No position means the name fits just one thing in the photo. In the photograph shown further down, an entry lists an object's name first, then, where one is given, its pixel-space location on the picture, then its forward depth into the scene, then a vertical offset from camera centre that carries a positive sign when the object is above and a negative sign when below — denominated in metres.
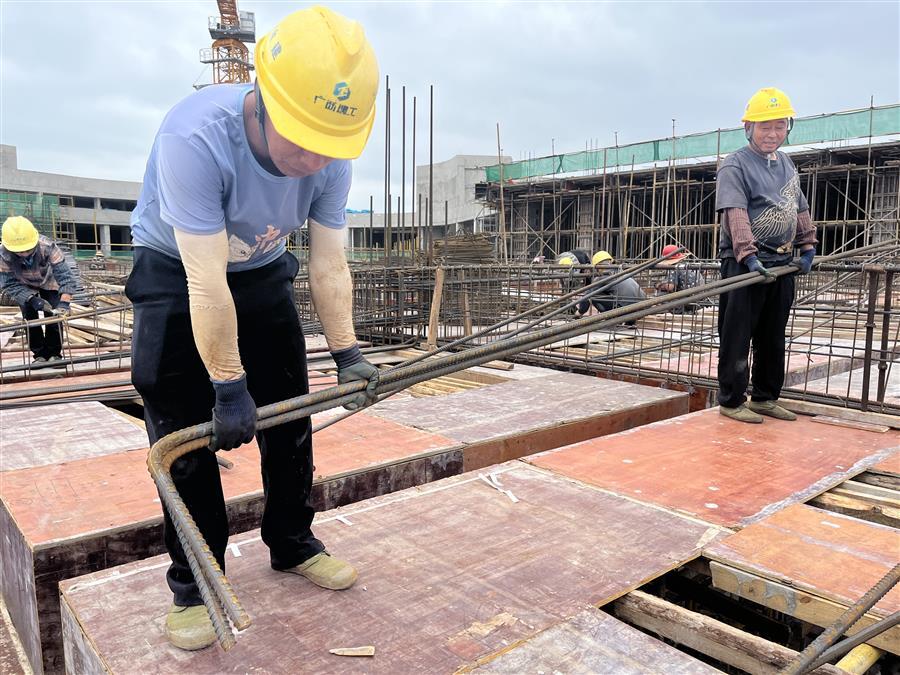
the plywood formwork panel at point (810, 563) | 2.24 -1.10
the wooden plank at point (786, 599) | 2.11 -1.15
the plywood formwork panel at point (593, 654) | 1.90 -1.15
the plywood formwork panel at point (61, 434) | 3.94 -1.17
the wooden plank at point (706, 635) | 1.97 -1.17
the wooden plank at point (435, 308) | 7.72 -0.54
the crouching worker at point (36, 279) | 7.40 -0.25
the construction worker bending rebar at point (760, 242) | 4.30 +0.17
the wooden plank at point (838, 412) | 4.43 -1.01
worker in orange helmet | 5.69 -0.13
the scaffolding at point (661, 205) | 19.88 +2.30
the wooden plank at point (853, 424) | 4.34 -1.05
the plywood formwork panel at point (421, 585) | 2.01 -1.16
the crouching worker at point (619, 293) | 9.71 -0.43
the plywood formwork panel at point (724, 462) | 3.19 -1.10
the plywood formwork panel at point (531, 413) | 4.38 -1.12
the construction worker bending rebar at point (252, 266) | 1.75 -0.02
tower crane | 55.47 +18.45
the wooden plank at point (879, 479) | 3.47 -1.12
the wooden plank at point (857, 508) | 3.10 -1.14
